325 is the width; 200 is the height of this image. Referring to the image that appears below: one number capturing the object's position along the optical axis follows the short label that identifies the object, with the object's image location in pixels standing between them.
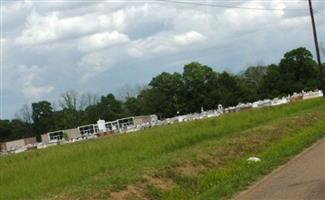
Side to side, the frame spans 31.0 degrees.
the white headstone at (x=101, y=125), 111.57
